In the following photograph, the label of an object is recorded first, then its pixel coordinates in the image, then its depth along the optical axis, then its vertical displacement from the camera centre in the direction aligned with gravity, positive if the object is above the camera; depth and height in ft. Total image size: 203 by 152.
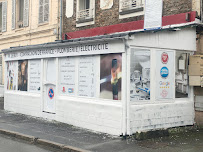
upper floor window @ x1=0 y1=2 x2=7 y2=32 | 65.57 +14.78
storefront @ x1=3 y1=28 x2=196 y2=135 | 26.94 -0.11
